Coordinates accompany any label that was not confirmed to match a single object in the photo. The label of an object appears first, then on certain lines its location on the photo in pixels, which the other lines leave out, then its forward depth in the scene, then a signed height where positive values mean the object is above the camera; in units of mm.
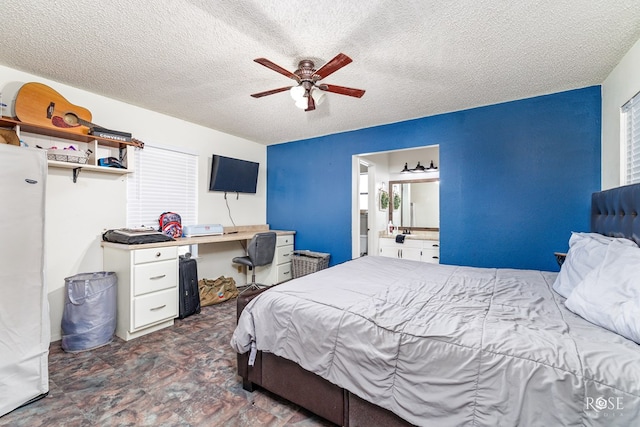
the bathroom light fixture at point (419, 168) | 4547 +792
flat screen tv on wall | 3896 +591
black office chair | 3595 -498
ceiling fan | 1934 +977
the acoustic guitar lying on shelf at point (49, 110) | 2248 +911
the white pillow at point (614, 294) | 1077 -355
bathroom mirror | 4496 +184
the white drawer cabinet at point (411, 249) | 4023 -535
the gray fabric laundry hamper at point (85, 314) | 2322 -880
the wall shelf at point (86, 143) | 2254 +709
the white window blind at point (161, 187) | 3156 +335
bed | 950 -552
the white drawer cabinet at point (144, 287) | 2514 -722
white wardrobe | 1606 -420
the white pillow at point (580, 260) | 1574 -270
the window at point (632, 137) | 1980 +605
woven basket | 4062 -731
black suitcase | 3017 -846
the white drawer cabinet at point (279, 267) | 4129 -830
